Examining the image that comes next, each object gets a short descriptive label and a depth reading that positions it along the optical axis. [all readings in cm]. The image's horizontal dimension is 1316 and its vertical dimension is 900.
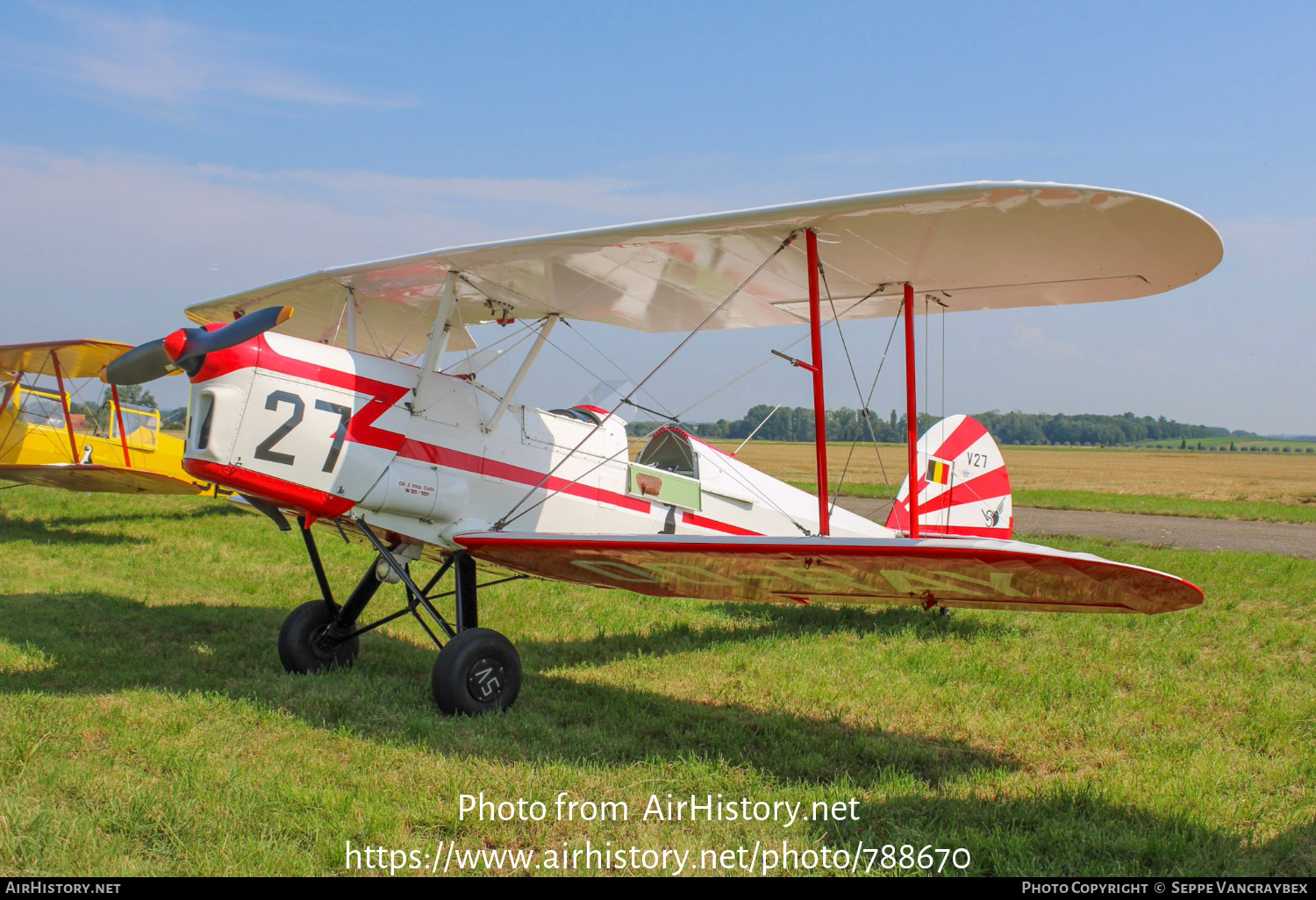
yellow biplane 1127
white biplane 415
